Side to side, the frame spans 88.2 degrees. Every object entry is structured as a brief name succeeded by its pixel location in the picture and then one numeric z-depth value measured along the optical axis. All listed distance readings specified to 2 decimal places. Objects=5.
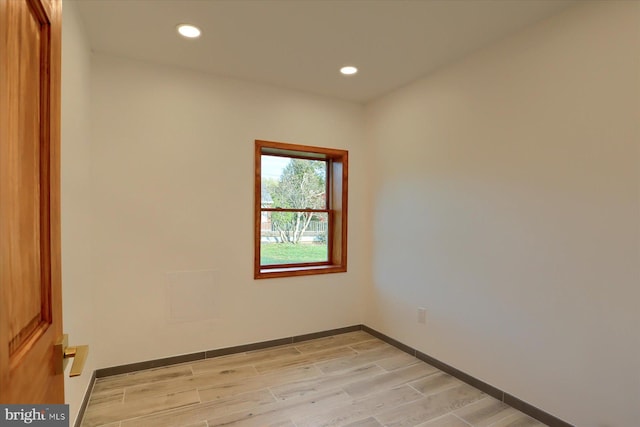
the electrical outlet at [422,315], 3.06
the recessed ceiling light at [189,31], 2.30
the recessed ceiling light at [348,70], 2.94
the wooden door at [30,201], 0.59
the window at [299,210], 3.44
